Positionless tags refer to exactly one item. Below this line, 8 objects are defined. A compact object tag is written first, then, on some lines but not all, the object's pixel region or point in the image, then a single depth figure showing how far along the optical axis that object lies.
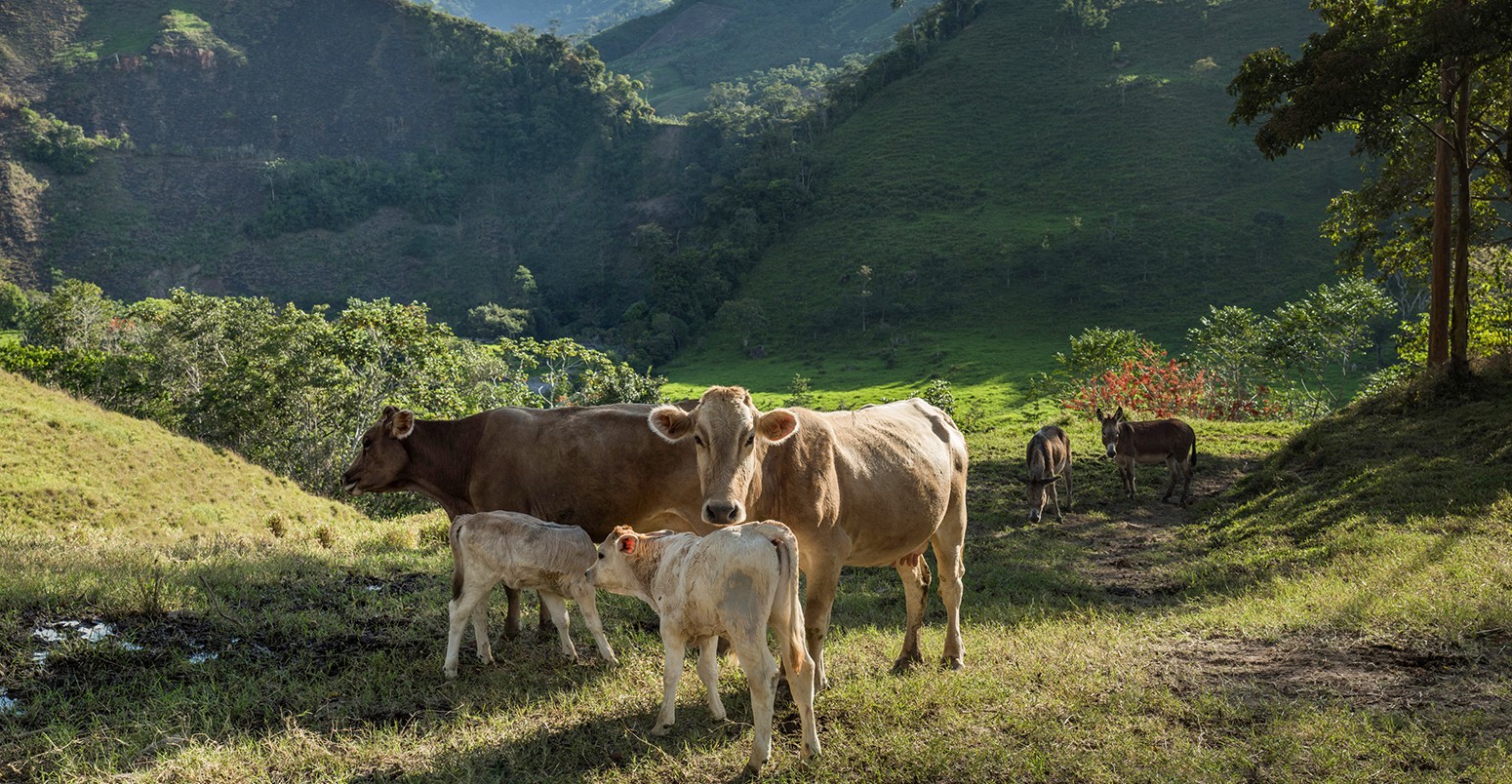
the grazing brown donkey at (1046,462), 17.02
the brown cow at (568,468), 8.76
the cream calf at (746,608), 5.48
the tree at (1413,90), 15.62
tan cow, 6.43
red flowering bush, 33.47
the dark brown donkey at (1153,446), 18.69
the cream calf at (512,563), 7.48
